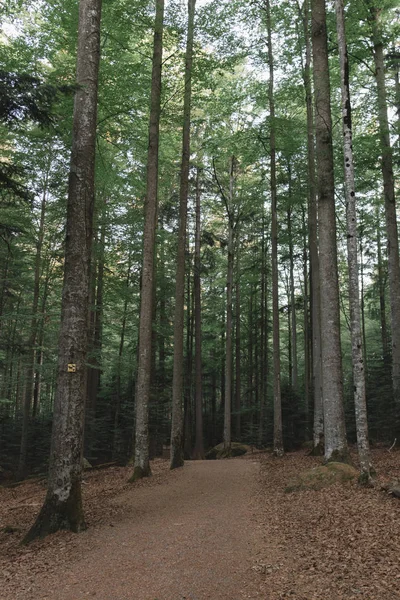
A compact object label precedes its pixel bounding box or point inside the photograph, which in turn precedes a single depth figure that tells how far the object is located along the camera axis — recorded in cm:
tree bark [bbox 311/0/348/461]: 880
